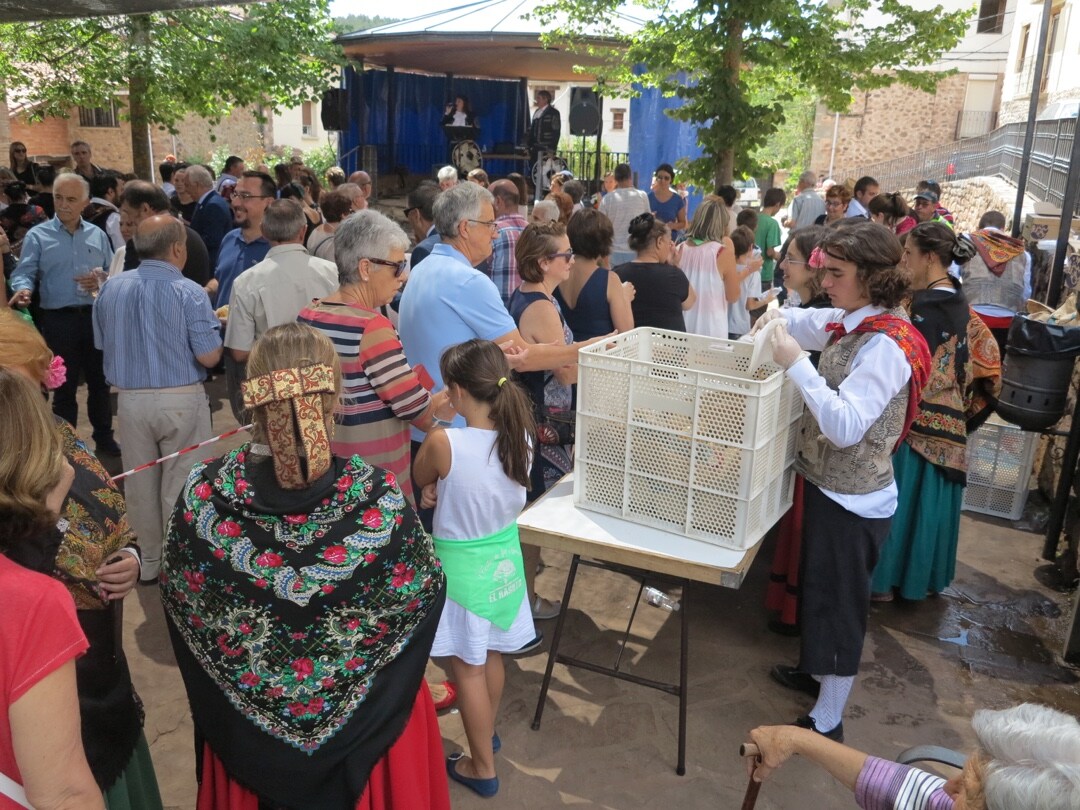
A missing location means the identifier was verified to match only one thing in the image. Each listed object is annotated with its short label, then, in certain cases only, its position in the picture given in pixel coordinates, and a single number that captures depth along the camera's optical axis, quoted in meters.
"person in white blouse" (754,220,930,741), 2.74
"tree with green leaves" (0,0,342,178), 10.27
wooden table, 2.71
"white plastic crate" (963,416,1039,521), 5.18
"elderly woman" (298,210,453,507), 3.00
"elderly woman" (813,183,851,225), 8.34
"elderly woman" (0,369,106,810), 1.40
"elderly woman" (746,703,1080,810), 1.43
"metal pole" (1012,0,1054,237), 8.11
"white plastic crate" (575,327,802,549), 2.61
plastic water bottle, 4.23
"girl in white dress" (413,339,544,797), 2.61
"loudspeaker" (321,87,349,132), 16.08
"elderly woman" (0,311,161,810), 1.92
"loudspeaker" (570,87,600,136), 15.16
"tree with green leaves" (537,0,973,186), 7.67
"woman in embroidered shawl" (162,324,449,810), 1.82
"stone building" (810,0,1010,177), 33.06
